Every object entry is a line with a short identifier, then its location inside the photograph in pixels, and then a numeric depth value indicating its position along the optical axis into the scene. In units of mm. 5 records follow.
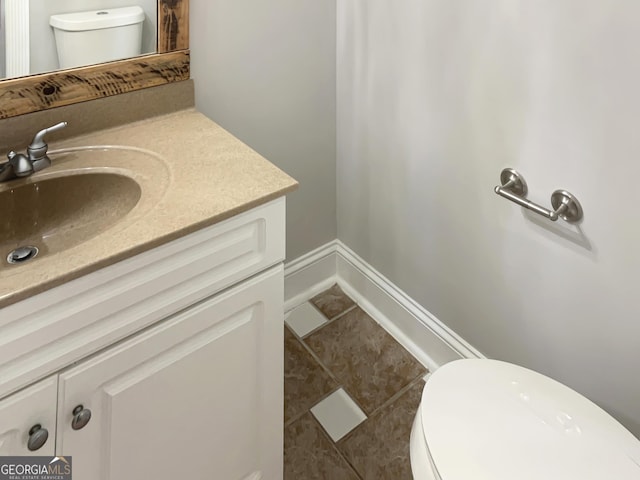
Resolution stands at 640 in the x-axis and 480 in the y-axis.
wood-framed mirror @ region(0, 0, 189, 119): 1097
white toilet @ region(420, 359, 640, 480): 935
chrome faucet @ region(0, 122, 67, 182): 1021
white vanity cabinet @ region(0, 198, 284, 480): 851
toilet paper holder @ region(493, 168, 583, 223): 1146
